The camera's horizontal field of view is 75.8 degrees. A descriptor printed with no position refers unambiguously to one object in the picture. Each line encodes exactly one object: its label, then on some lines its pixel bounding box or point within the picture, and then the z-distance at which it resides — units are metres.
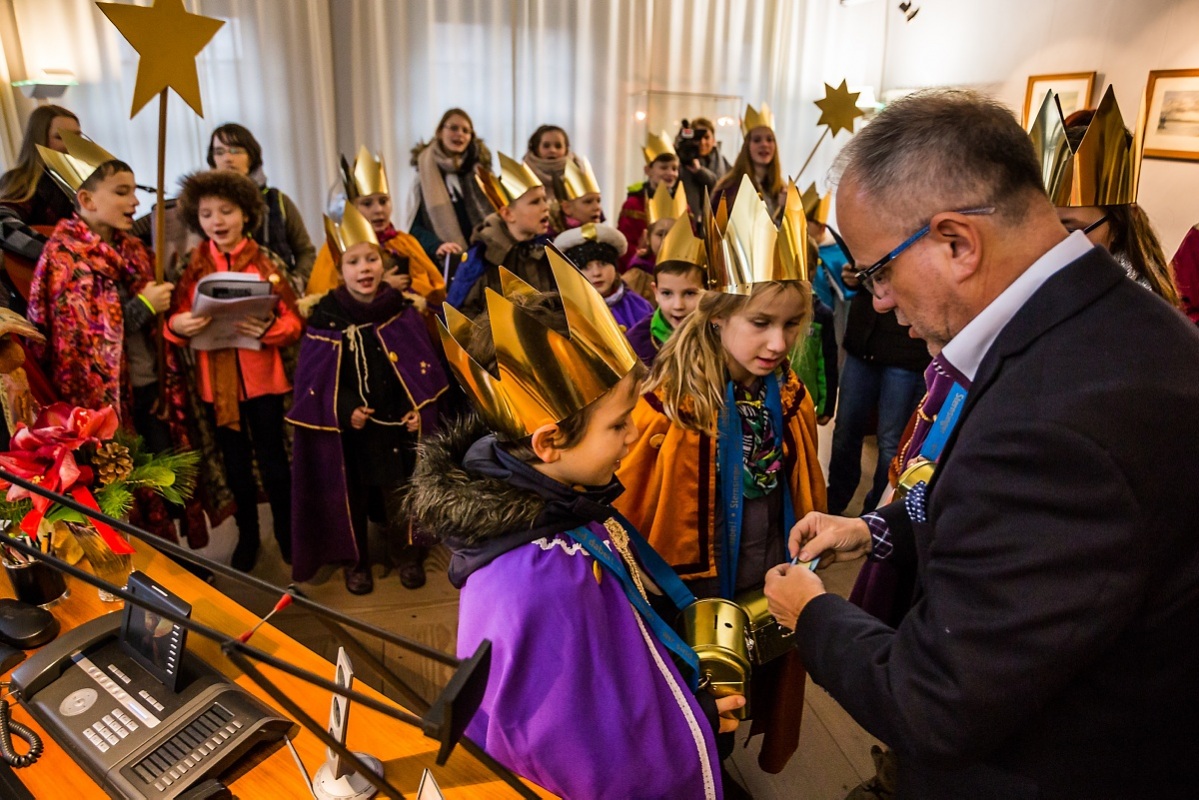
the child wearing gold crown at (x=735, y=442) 1.76
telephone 1.06
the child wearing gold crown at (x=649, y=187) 4.52
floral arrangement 1.45
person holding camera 4.81
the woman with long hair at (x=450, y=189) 4.08
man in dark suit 0.75
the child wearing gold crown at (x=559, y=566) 1.02
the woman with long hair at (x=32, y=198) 2.55
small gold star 3.83
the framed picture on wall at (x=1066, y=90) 4.59
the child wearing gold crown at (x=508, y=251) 3.17
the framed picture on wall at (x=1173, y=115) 3.93
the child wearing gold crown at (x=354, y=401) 2.64
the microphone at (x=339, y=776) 1.04
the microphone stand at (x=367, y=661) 0.50
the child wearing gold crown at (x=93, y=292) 2.37
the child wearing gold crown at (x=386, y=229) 3.42
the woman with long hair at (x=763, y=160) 4.29
